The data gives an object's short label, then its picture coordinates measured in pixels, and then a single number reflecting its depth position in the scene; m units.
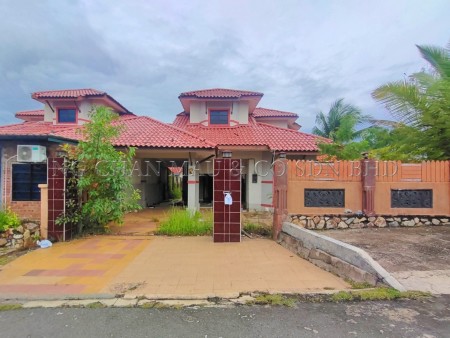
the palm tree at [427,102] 7.94
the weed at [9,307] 3.62
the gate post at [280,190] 7.23
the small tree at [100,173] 7.37
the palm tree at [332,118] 19.28
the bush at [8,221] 7.20
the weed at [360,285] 4.15
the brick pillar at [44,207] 7.12
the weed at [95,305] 3.64
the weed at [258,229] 7.87
